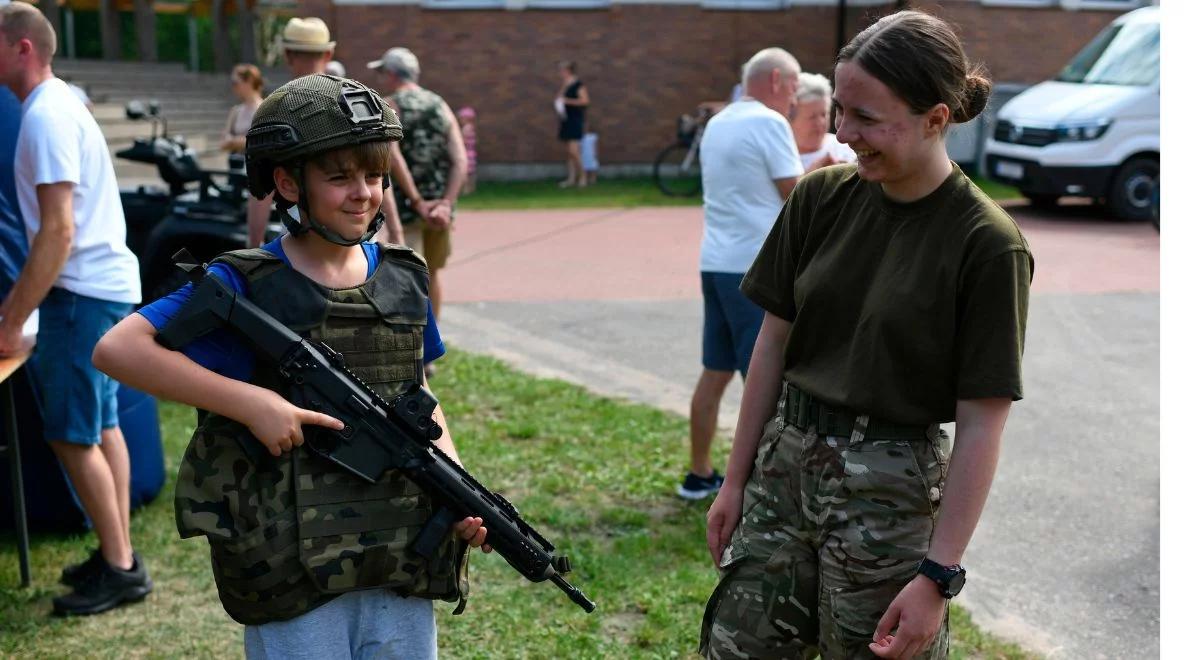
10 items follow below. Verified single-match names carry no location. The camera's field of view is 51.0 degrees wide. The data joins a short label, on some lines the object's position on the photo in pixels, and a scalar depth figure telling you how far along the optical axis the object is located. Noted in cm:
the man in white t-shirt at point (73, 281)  405
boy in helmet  230
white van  1451
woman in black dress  2075
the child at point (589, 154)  2109
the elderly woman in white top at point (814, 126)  563
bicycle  2000
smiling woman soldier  222
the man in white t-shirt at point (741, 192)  515
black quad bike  809
